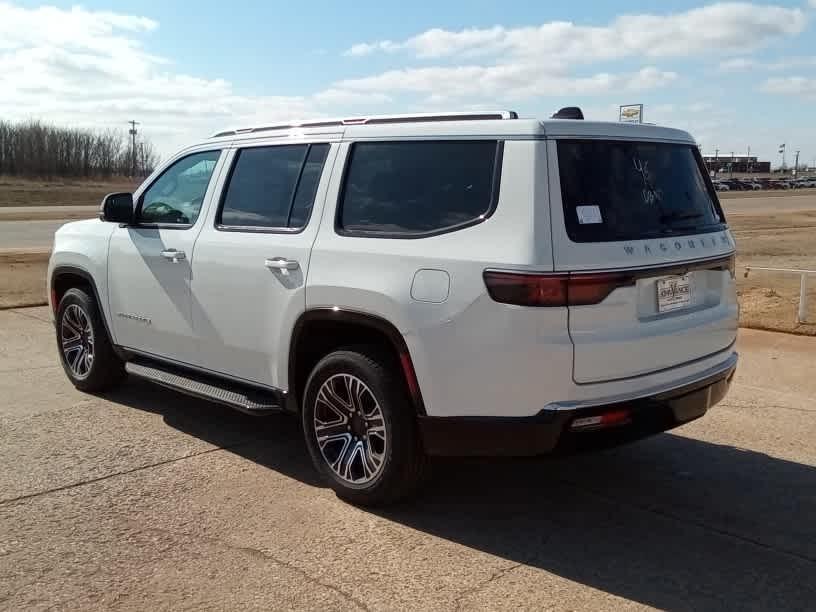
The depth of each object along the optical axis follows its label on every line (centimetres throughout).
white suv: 356
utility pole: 10510
